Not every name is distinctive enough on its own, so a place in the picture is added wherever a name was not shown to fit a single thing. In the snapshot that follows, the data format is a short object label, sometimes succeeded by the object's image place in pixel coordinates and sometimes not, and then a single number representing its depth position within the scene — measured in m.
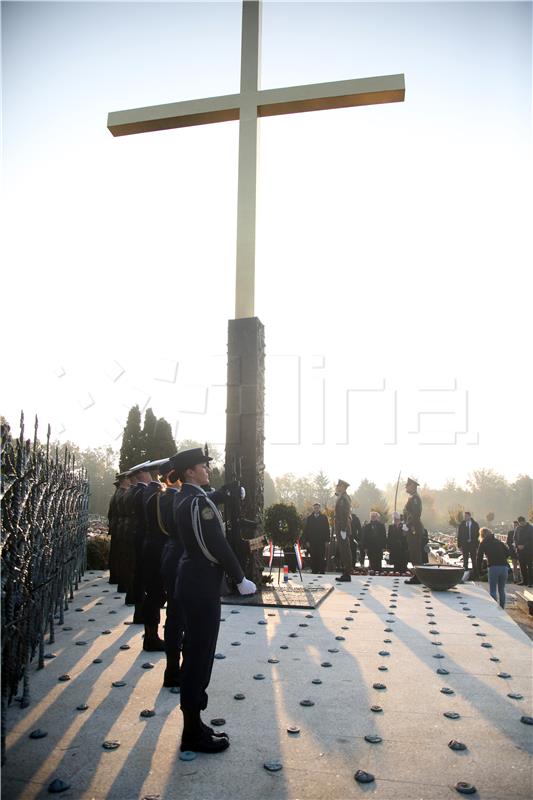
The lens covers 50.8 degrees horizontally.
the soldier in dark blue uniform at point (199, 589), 3.32
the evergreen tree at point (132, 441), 27.11
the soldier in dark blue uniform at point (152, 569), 5.23
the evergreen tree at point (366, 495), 76.06
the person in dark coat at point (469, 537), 14.03
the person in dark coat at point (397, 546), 12.98
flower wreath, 12.73
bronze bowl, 8.73
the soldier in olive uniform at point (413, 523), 10.15
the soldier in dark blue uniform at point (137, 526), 5.80
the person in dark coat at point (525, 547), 13.62
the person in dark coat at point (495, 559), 9.40
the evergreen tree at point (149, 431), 28.78
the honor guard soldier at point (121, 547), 8.20
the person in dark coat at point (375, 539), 13.26
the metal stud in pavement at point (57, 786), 2.80
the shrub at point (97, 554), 10.84
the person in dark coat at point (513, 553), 15.04
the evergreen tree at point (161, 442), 28.11
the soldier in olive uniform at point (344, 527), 9.96
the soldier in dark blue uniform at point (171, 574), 4.28
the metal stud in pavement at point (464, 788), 2.81
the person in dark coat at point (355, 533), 14.65
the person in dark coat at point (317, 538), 12.32
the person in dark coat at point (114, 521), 8.59
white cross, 8.11
